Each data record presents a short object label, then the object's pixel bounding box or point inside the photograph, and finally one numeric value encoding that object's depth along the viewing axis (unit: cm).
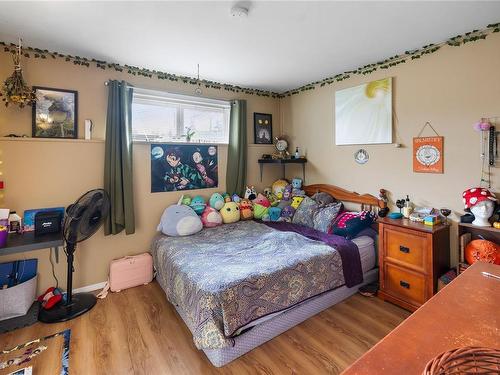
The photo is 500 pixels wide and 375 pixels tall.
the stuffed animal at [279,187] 387
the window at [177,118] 311
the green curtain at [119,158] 276
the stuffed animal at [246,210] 350
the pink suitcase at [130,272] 275
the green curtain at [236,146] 363
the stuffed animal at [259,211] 352
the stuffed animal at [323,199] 334
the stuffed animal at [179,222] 293
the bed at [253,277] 175
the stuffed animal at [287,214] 339
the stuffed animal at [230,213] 335
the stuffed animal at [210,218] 321
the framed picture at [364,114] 285
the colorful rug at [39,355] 174
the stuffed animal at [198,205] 324
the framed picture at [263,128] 395
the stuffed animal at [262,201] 359
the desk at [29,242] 198
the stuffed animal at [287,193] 372
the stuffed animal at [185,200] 324
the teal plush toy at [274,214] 343
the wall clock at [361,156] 309
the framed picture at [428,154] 248
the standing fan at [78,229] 222
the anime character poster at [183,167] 313
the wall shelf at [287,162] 373
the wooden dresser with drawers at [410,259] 224
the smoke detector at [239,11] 178
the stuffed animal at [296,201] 348
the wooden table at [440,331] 67
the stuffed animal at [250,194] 371
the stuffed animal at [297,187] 372
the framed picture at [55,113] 249
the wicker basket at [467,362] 53
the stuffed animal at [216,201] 337
